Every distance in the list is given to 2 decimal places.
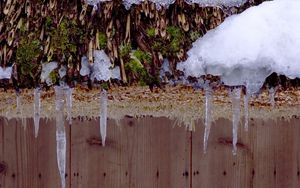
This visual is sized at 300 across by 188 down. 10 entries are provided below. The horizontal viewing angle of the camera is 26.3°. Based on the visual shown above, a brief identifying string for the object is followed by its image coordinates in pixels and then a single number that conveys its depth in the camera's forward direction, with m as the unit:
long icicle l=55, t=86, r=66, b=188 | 2.19
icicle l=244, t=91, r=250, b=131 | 2.09
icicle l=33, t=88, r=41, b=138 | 2.05
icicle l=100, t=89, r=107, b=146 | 2.09
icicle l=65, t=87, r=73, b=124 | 2.03
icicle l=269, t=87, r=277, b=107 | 1.99
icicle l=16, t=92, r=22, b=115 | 2.10
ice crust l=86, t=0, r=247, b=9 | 1.95
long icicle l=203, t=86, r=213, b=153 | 2.04
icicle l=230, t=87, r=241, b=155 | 2.06
